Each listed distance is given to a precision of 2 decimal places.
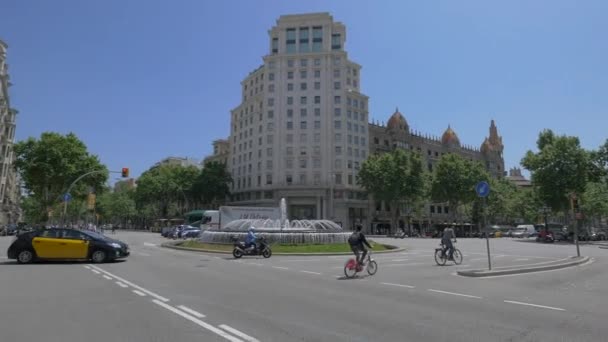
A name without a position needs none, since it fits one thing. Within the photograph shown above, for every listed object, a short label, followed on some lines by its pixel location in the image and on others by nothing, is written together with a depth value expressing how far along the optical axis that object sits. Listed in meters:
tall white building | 71.25
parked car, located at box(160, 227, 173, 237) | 46.45
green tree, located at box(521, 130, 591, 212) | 50.28
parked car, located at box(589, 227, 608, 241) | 57.68
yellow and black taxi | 16.39
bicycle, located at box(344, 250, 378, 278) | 13.36
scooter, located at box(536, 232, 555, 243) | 48.25
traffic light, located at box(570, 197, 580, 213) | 21.42
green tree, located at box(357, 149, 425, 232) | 65.25
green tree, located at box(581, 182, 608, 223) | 55.31
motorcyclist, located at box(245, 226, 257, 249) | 20.64
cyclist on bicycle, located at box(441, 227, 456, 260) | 17.77
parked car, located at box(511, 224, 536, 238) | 69.75
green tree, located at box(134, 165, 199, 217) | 82.06
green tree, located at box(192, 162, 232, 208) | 77.62
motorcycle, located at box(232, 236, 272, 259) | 20.33
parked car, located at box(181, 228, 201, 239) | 43.59
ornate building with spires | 78.62
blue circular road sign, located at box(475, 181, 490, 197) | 15.60
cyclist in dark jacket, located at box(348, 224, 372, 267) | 13.50
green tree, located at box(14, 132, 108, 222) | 44.84
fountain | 25.28
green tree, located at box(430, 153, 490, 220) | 67.75
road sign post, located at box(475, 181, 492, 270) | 15.60
